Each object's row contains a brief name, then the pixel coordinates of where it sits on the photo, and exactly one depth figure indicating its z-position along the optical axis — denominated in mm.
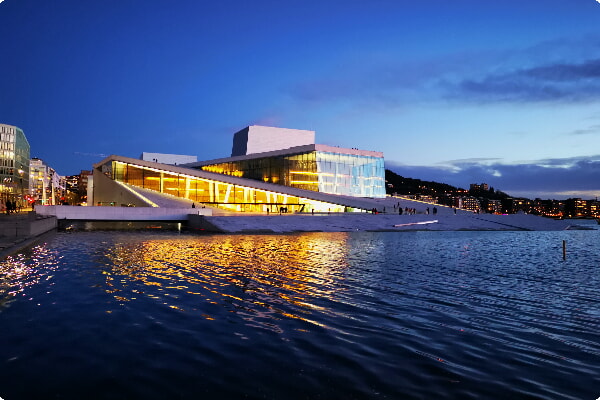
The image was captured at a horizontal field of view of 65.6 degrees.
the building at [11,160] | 117169
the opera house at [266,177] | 57031
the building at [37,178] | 161000
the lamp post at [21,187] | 124006
